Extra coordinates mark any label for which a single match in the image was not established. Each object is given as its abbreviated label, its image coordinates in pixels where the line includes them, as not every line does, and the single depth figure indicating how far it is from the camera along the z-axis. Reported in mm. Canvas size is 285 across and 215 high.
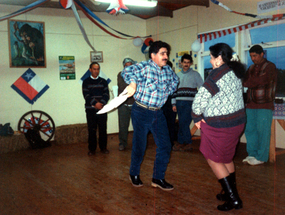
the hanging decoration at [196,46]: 6236
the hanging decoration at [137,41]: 7277
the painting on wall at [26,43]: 6097
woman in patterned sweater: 2275
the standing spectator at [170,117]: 4984
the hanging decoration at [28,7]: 4215
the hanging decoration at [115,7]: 4629
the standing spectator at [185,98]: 5035
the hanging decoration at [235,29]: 4546
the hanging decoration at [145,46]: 7543
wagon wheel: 6230
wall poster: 6680
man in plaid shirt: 2836
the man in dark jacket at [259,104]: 3916
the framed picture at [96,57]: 7083
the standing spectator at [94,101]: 4918
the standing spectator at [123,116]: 5234
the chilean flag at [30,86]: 6234
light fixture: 5757
